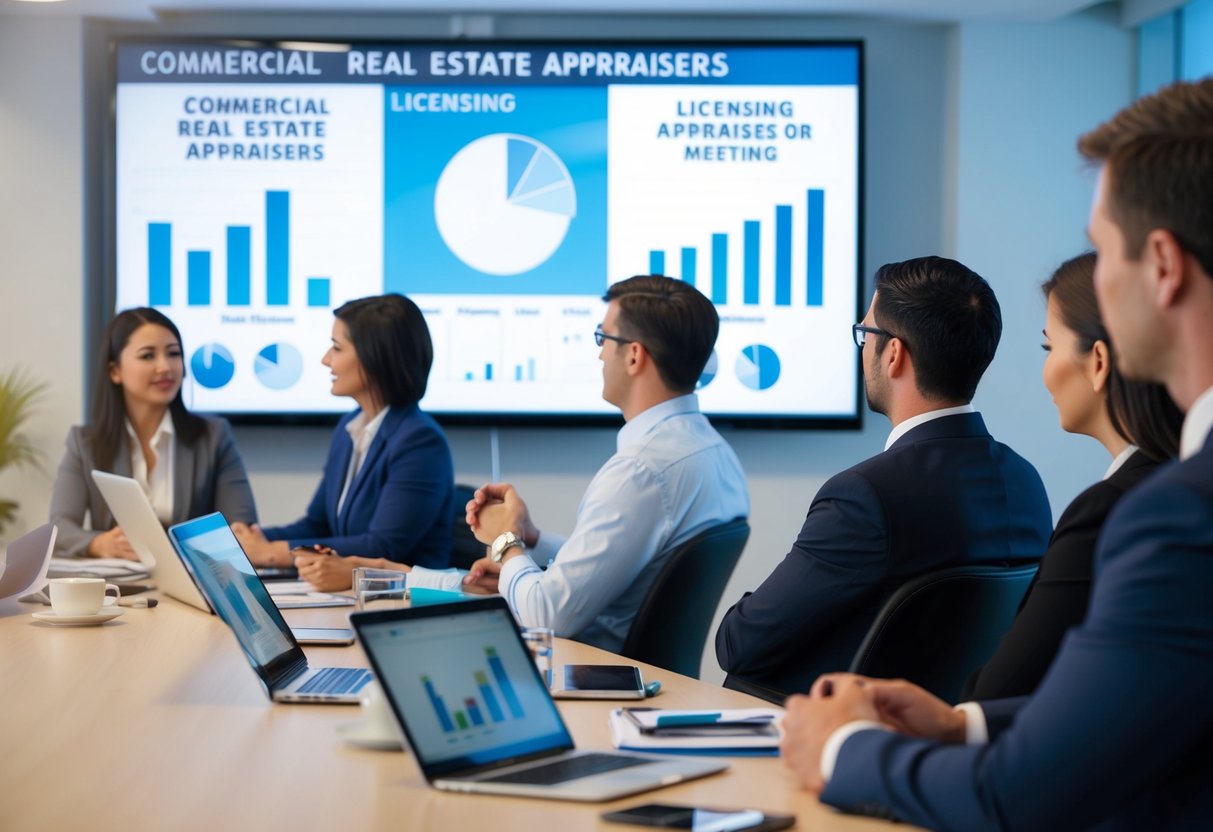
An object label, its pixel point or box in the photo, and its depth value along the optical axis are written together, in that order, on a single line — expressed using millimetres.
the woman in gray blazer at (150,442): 3854
